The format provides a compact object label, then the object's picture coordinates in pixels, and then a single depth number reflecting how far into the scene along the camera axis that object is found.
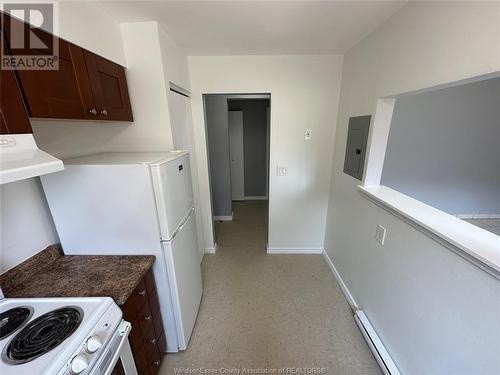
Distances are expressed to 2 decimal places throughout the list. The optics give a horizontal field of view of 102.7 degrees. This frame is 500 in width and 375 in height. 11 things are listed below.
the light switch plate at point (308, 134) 2.27
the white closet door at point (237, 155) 4.04
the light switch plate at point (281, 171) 2.39
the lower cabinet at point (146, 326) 1.08
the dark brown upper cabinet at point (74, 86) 0.88
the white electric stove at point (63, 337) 0.67
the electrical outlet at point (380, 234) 1.47
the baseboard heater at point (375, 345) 1.33
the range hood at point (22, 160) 0.66
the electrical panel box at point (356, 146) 1.71
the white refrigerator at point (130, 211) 1.13
